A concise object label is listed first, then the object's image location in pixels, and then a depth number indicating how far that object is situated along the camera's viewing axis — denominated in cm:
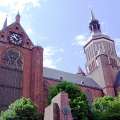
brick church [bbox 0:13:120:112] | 3519
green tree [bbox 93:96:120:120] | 3108
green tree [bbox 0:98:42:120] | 2645
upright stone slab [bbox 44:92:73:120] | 1991
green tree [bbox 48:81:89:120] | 2838
